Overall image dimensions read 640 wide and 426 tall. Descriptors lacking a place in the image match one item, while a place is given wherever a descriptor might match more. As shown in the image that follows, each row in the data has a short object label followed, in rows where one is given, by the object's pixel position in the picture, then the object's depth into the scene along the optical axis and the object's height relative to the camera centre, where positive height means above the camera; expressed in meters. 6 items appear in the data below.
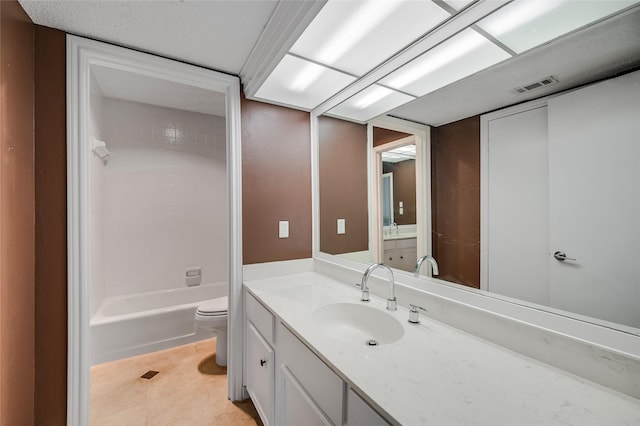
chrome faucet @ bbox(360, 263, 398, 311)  1.19 -0.36
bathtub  2.14 -0.98
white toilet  2.07 -0.86
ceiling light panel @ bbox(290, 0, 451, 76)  1.00 +0.82
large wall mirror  0.71 +0.12
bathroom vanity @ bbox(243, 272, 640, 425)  0.60 -0.47
